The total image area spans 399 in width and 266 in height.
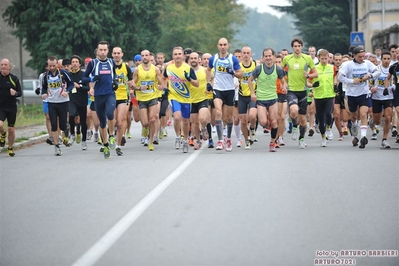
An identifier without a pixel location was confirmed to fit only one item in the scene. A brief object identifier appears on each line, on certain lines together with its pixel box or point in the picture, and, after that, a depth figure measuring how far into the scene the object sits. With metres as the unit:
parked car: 53.56
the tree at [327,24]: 63.97
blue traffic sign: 39.09
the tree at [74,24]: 44.12
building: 63.03
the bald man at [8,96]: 18.92
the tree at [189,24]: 66.19
